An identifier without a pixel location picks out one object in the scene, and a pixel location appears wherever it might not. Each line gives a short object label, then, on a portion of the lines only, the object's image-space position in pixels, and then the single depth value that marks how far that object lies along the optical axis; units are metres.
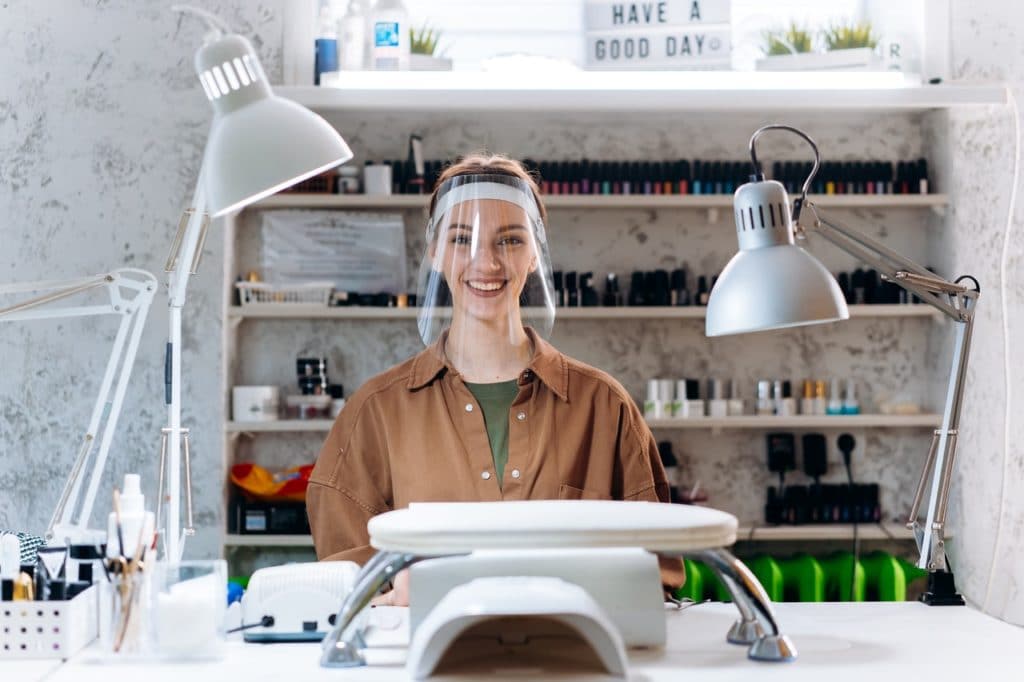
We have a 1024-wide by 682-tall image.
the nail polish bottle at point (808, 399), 3.99
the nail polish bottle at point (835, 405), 4.01
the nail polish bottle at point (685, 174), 3.95
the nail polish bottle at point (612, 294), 3.94
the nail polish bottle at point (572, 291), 3.92
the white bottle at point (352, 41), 3.80
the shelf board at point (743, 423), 3.83
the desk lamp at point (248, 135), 1.55
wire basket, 3.87
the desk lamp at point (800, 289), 1.67
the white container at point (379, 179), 3.90
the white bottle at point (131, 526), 1.50
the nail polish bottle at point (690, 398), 3.93
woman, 2.17
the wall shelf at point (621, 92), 3.73
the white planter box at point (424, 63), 3.83
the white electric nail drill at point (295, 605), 1.57
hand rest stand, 1.34
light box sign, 3.86
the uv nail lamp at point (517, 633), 1.25
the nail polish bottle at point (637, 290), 3.96
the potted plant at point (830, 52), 3.83
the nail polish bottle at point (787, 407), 3.99
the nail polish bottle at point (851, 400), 4.01
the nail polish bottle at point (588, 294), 3.94
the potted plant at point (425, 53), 3.84
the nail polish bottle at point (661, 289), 3.96
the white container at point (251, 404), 3.88
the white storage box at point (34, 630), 1.47
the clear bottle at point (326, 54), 3.80
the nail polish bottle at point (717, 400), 3.95
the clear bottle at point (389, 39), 3.76
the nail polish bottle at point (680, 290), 3.95
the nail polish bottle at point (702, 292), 3.99
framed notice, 4.01
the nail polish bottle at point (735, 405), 3.98
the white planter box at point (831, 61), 3.82
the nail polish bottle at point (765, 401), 3.99
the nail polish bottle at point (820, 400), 4.00
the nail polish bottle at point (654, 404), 3.90
